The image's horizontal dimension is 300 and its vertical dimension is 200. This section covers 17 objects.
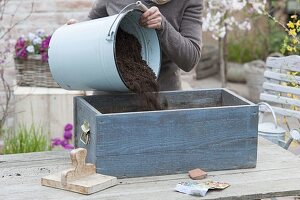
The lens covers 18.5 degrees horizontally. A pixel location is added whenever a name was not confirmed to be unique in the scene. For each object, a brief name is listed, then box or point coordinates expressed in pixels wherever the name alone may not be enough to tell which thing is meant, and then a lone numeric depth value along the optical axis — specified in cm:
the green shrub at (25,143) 527
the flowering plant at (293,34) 437
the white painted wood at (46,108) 597
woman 350
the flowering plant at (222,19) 737
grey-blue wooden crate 304
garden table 292
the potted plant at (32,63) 610
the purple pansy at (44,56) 603
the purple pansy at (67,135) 570
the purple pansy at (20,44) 617
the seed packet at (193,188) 291
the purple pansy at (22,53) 609
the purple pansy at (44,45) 611
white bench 463
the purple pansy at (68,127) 572
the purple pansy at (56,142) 564
